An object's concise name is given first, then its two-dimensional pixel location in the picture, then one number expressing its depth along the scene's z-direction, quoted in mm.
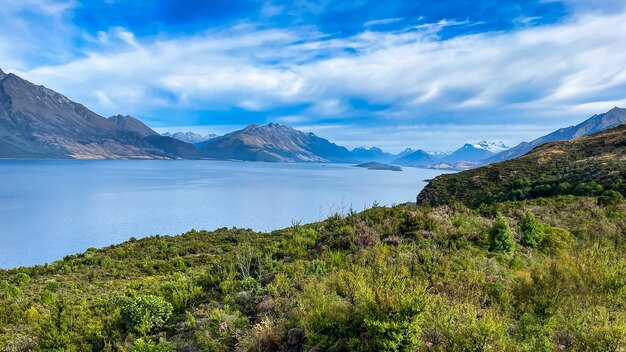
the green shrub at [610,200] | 23667
